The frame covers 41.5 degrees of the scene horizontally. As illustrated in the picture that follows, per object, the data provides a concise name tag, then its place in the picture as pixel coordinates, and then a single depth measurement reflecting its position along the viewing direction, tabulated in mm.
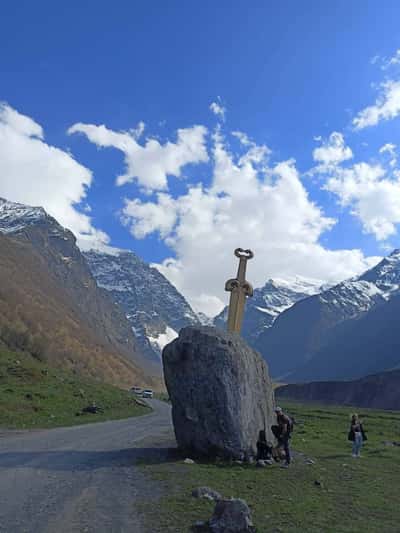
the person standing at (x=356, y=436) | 26219
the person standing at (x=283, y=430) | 19891
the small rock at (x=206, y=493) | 13016
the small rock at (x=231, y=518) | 9977
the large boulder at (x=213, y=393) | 19297
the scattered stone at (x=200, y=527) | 10227
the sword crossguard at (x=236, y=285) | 27812
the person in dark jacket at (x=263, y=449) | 19578
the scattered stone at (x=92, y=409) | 43219
